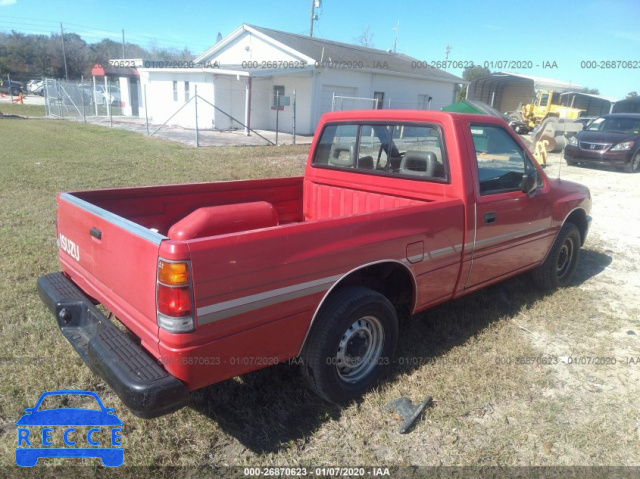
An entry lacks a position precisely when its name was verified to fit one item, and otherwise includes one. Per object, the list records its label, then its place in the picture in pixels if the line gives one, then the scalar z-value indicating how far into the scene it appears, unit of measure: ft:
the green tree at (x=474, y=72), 204.21
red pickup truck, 7.29
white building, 69.36
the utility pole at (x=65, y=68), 177.80
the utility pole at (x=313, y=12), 110.87
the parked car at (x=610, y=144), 47.16
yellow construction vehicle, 90.53
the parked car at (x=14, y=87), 148.36
